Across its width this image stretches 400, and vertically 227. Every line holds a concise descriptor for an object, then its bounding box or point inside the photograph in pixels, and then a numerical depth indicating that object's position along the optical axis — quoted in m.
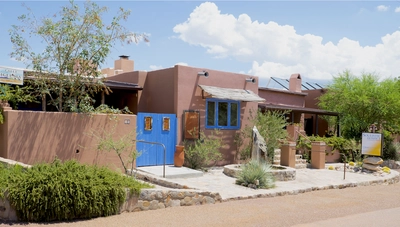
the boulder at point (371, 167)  17.56
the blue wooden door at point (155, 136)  14.09
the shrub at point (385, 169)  17.75
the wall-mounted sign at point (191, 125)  15.41
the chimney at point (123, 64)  23.83
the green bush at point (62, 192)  7.31
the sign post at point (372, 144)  17.09
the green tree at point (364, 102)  22.34
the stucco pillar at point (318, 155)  18.06
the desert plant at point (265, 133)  16.31
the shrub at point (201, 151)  14.75
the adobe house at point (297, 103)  20.72
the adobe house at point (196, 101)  15.27
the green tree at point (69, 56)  12.53
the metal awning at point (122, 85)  15.10
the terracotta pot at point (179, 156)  14.55
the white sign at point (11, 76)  11.80
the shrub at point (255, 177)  12.16
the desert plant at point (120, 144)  11.12
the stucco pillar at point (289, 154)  17.17
